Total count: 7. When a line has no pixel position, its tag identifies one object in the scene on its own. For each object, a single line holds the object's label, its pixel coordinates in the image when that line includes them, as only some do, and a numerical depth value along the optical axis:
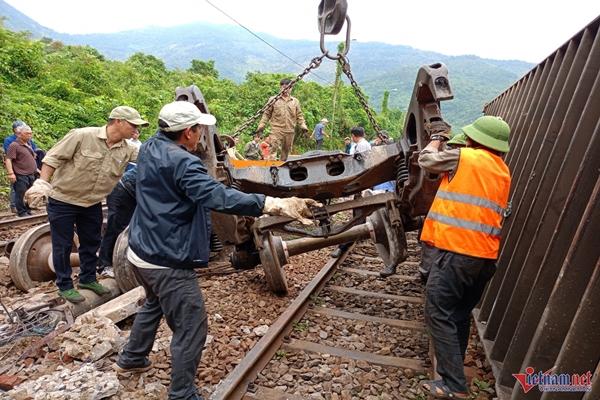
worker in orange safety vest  2.84
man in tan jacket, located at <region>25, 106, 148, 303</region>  4.34
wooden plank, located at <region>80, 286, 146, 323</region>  3.99
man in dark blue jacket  2.66
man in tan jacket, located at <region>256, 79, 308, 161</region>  9.42
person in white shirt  8.11
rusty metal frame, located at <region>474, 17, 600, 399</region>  2.39
